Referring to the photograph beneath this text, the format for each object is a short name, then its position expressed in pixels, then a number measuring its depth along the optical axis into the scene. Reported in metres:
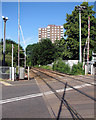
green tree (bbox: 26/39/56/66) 46.55
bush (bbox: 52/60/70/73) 18.89
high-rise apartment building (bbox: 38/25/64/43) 89.59
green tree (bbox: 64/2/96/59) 23.94
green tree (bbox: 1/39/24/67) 17.88
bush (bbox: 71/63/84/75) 15.33
